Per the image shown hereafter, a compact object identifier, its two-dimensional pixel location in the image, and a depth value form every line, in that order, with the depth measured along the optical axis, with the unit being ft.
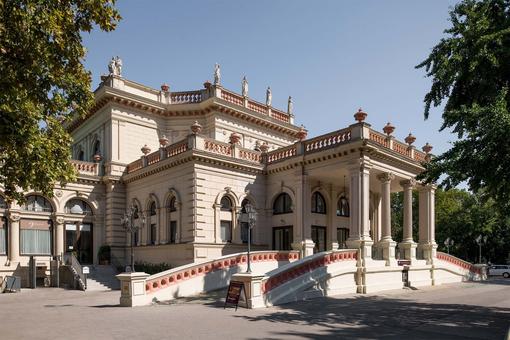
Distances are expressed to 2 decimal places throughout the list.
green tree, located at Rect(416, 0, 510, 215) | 42.22
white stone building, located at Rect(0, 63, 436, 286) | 76.38
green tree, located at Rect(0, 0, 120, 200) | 32.94
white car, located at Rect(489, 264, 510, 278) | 143.02
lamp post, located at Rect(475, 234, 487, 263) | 176.19
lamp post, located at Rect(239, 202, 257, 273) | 60.39
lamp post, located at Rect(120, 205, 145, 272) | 71.02
